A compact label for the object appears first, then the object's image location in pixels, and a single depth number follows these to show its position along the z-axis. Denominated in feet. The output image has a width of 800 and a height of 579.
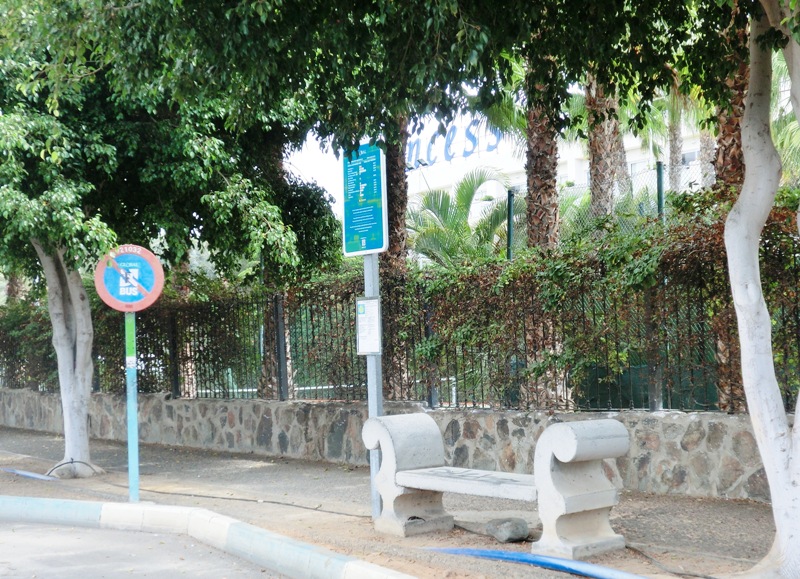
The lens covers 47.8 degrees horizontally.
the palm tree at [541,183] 40.60
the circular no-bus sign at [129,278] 30.71
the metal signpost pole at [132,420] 30.55
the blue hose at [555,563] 18.65
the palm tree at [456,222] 78.07
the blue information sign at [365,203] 25.40
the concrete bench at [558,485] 20.67
